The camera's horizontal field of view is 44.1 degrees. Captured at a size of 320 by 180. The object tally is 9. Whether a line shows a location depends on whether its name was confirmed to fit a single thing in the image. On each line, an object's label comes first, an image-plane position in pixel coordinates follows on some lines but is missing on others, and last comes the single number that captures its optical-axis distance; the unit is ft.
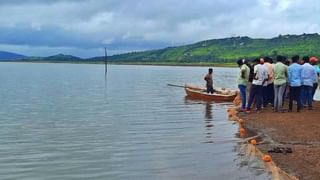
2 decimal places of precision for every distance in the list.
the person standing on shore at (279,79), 47.25
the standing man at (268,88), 49.07
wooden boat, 79.22
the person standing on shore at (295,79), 47.17
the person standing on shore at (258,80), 48.12
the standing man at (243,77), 49.47
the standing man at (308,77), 47.45
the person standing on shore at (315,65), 50.62
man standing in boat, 77.91
